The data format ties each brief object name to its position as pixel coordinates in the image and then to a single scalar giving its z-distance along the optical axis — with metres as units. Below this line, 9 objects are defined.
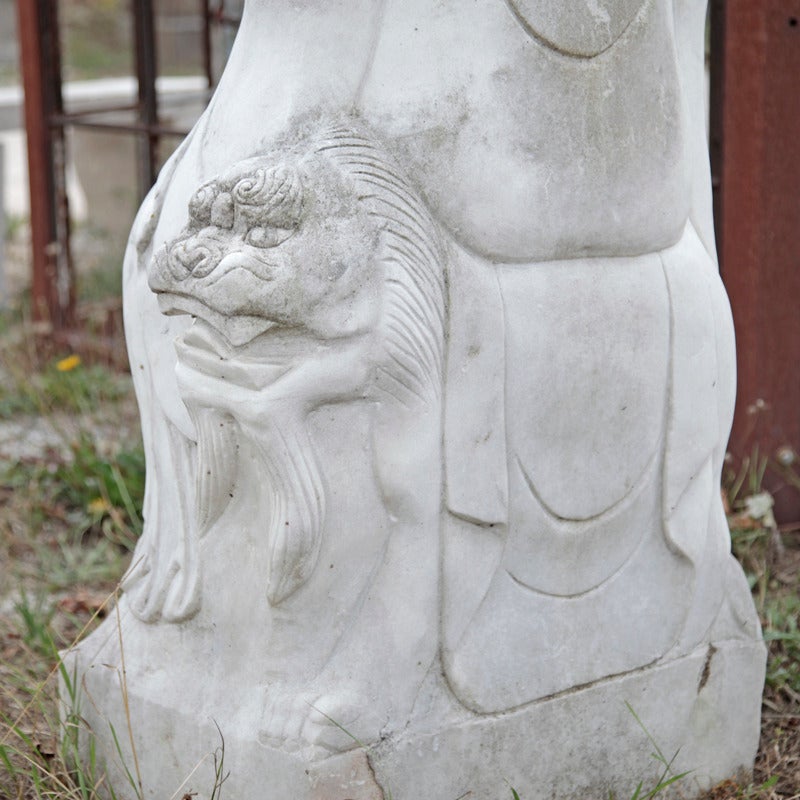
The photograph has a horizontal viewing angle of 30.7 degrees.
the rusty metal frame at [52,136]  5.04
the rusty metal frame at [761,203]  3.46
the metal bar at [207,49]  5.81
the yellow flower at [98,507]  3.69
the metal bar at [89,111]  5.16
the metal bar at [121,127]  4.90
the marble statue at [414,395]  1.97
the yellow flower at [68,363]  4.36
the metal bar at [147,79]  4.96
